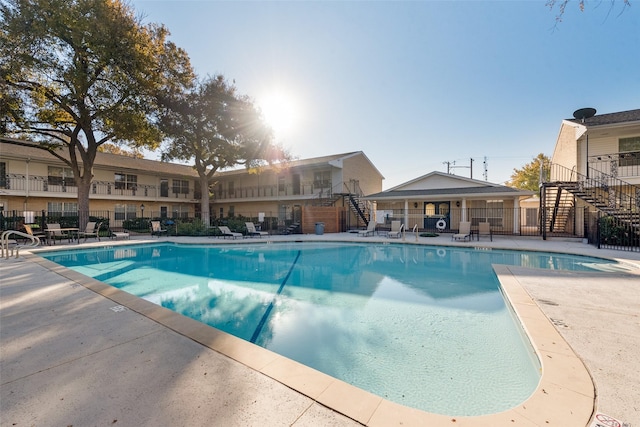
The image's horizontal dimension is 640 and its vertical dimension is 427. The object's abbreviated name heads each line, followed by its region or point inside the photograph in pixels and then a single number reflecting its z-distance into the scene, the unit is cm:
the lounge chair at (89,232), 1535
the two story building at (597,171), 1405
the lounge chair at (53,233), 1355
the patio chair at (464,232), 1504
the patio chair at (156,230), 1825
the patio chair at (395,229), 1675
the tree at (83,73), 1313
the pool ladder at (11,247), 952
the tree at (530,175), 3575
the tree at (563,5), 328
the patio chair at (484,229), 1567
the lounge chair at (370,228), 1826
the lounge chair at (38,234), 1397
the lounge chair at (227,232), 1684
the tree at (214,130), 1895
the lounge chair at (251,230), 1783
